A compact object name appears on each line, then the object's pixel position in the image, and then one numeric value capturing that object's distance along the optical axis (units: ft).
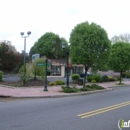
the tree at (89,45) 45.74
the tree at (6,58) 107.31
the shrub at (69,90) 40.35
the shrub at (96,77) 71.79
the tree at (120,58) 65.18
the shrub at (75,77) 69.35
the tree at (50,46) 158.29
